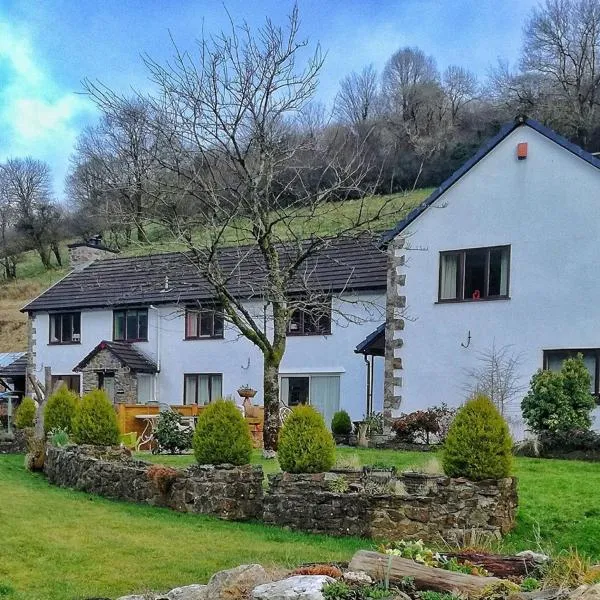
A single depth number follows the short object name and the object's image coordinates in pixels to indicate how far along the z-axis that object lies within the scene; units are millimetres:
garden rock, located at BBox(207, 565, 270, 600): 6398
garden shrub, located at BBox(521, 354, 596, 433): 17953
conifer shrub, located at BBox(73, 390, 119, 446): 17500
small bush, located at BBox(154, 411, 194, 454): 21406
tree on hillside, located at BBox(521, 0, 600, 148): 58875
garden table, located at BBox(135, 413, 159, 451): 23281
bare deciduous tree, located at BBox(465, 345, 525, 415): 20266
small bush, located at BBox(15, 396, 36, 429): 24609
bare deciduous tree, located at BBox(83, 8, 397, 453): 18562
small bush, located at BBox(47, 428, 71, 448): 18156
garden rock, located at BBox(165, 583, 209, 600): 6586
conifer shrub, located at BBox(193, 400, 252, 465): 13359
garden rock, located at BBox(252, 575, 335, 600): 5801
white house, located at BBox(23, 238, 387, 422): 26672
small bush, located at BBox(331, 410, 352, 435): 23031
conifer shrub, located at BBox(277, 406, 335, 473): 12602
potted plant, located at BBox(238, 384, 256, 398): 25109
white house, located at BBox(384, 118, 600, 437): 19641
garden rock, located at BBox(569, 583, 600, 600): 5113
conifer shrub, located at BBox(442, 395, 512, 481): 11359
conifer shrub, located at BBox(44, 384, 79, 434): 19875
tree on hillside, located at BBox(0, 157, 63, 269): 73706
